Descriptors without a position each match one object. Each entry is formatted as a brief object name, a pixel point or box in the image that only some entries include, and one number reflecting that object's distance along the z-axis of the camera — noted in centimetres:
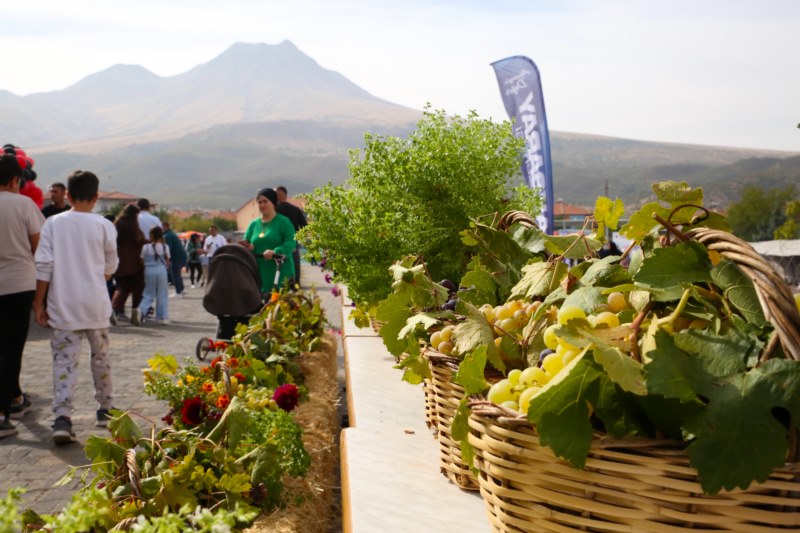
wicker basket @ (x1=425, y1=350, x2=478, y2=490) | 194
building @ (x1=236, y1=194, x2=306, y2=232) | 14188
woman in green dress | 814
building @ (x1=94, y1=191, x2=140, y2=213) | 11902
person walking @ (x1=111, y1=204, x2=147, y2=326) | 1179
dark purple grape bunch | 245
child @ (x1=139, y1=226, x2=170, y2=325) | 1387
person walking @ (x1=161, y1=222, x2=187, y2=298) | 1686
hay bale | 268
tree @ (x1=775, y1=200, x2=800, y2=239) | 5981
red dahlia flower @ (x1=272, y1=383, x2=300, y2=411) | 344
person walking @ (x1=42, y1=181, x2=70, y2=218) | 982
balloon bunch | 743
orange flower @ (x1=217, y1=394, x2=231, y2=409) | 300
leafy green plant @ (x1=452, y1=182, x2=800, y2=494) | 109
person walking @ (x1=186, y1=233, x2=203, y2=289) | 2611
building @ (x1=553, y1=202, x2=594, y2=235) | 10239
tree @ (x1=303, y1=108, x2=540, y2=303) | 358
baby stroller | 770
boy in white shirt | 545
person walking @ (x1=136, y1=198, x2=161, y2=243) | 1382
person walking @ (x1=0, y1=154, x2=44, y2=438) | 577
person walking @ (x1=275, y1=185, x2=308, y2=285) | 1042
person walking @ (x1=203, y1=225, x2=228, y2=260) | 2273
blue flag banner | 888
